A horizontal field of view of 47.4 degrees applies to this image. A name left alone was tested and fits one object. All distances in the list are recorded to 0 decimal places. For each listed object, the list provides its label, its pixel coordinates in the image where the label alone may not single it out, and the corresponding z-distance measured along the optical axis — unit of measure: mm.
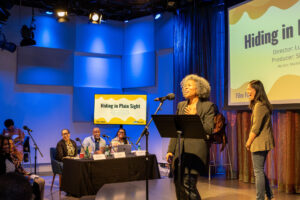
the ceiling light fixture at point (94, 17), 8250
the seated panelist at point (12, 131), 7441
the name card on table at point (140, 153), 6093
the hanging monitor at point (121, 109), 8906
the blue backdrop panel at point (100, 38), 9492
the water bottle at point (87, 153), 5602
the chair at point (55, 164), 6202
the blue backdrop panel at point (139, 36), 9477
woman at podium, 3100
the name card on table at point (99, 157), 5562
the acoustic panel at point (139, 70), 9315
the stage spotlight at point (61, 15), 7734
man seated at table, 6676
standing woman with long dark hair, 4094
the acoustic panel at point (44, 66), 8672
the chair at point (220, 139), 6543
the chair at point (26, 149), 7621
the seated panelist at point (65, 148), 6340
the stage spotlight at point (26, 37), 7938
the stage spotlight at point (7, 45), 7797
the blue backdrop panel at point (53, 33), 8875
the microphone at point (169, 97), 3695
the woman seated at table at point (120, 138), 6890
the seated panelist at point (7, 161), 3612
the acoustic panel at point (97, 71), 9414
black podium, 2836
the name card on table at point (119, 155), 5816
